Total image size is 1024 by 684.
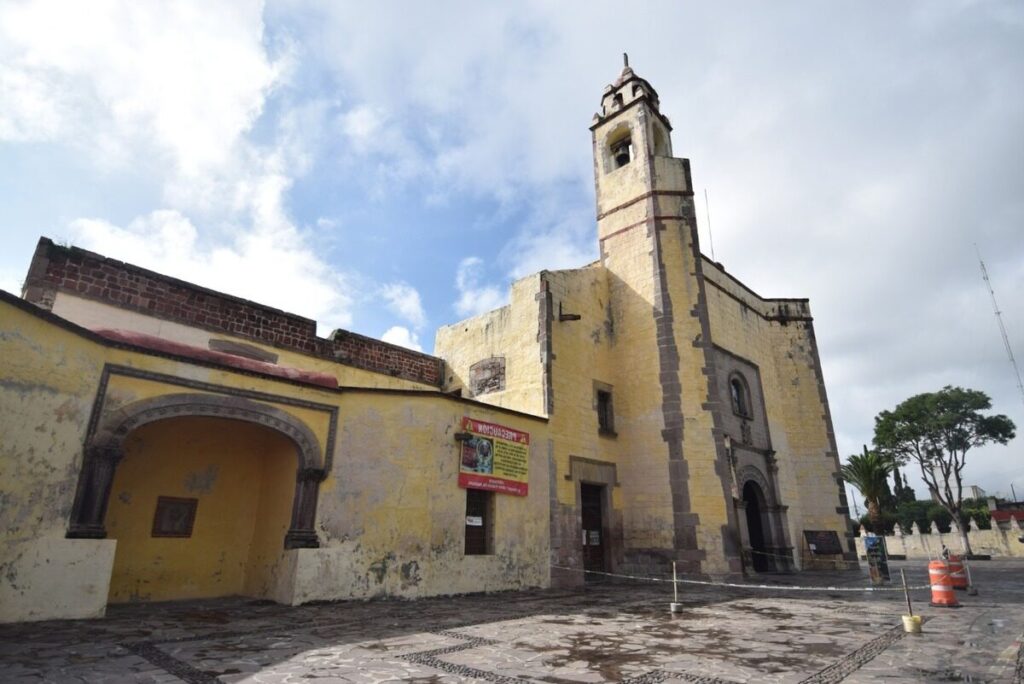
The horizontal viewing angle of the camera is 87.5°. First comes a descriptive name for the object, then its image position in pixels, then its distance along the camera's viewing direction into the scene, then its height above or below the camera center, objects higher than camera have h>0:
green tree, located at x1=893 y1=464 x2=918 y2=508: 55.02 +3.12
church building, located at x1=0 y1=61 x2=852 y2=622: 7.27 +1.70
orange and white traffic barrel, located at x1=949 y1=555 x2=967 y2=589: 11.43 -1.06
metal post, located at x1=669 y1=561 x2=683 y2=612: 8.56 -1.29
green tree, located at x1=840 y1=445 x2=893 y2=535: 30.80 +2.58
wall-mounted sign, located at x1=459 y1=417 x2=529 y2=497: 11.59 +1.38
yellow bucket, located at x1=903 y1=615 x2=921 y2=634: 6.64 -1.21
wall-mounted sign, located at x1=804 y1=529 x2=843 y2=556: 17.62 -0.62
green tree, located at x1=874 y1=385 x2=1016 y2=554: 34.38 +5.79
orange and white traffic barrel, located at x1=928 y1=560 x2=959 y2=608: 8.87 -1.05
